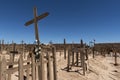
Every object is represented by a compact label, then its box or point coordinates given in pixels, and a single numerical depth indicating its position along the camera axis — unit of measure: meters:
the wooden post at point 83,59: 5.64
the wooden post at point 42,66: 2.45
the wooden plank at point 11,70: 1.76
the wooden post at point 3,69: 1.58
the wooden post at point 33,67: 2.22
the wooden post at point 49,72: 2.71
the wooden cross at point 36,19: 2.46
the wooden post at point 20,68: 1.91
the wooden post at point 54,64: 2.90
